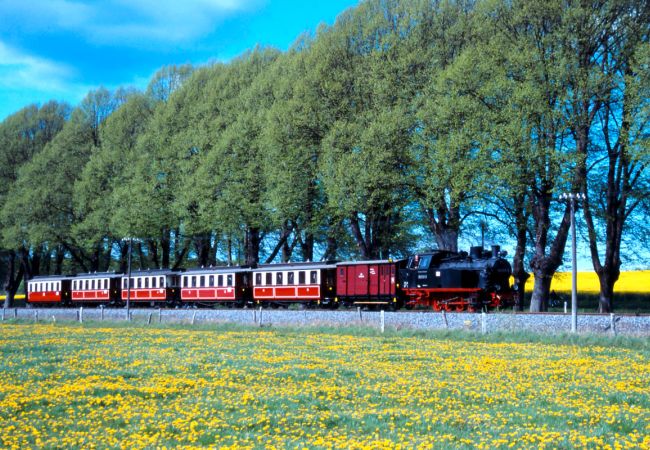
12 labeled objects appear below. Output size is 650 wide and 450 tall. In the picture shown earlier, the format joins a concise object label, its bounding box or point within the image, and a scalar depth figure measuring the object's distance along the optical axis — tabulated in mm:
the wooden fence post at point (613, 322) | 26844
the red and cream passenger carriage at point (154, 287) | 56938
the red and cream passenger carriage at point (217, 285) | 51188
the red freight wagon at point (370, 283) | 41719
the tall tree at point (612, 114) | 36000
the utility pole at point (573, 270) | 27819
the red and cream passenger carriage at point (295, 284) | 45469
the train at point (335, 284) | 37438
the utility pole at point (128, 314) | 44450
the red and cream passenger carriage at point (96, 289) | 62031
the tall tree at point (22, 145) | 78200
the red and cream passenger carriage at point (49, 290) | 68250
